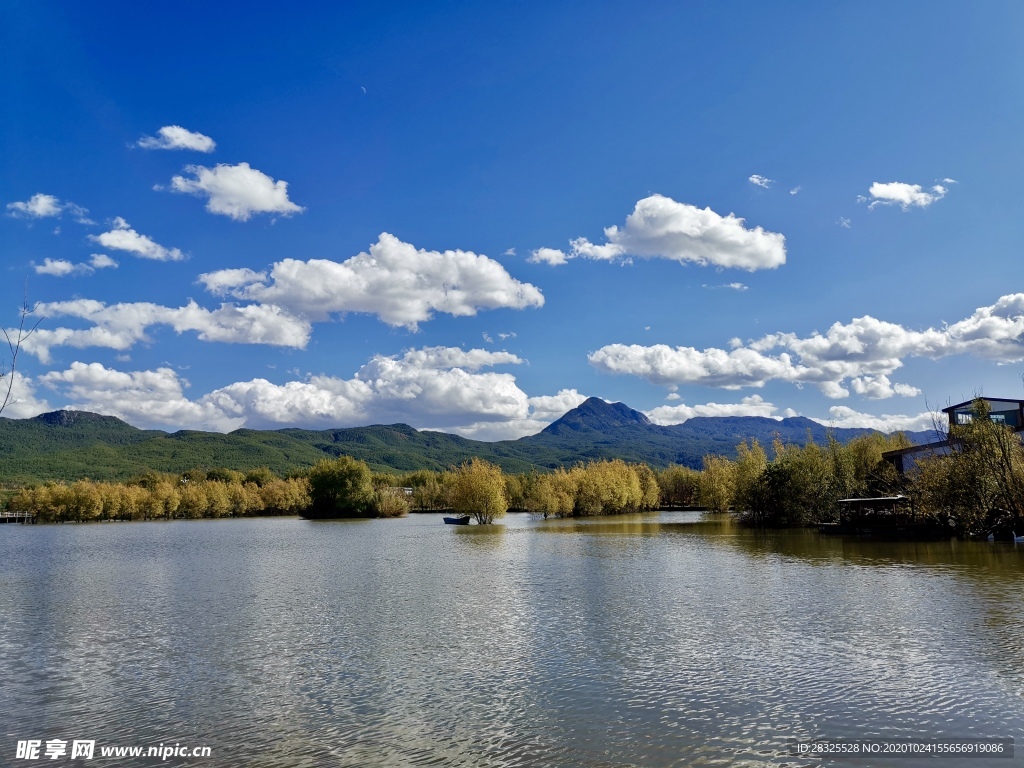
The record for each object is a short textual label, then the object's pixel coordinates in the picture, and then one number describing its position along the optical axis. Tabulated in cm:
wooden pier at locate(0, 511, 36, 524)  13762
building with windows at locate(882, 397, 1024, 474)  6300
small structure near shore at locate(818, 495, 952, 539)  5372
